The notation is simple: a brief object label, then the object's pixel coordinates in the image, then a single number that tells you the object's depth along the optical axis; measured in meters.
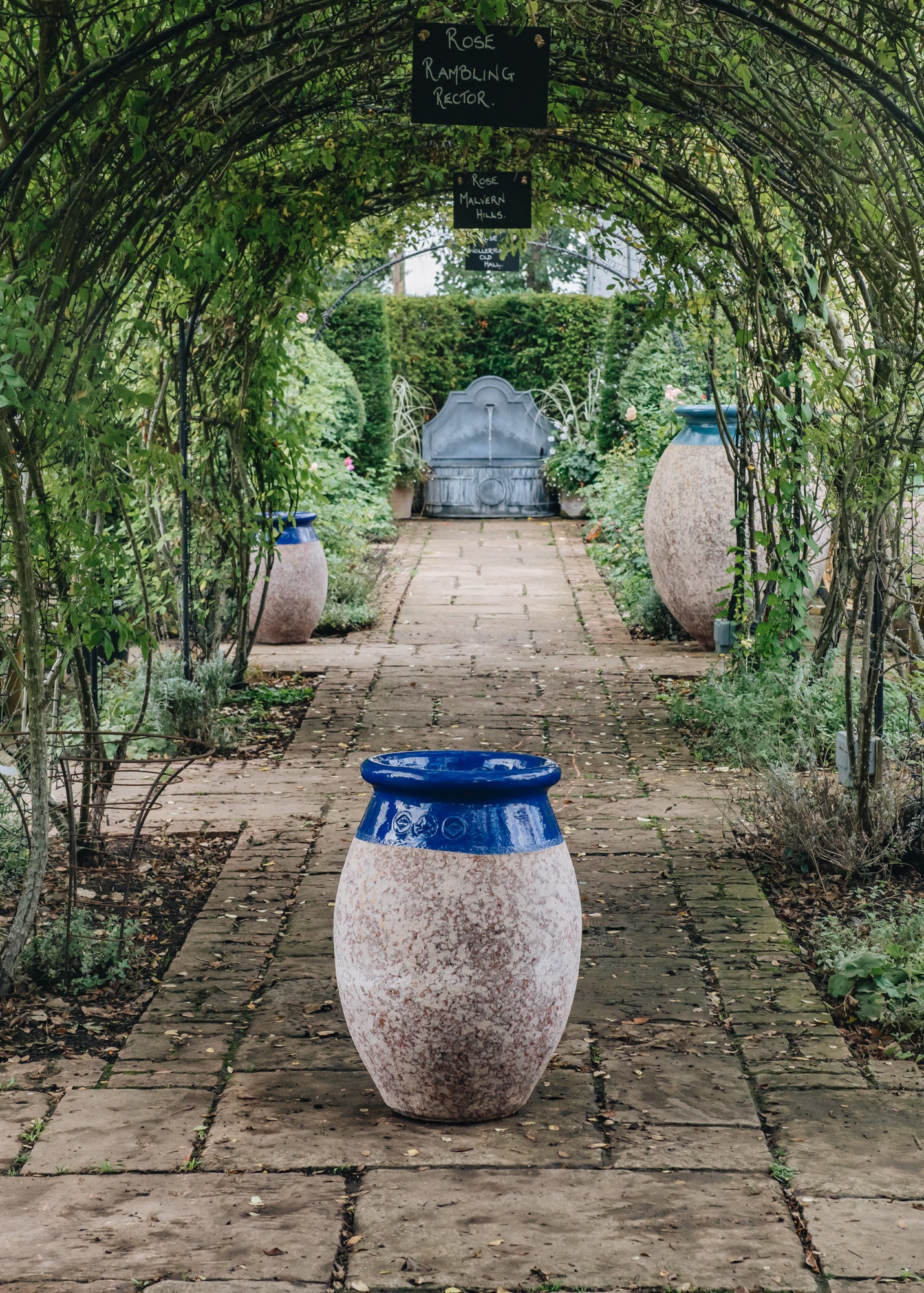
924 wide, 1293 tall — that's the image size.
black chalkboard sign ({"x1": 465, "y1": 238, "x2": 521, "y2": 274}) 9.89
